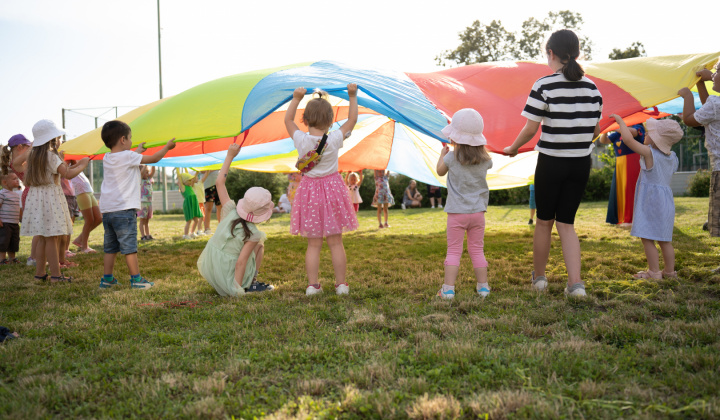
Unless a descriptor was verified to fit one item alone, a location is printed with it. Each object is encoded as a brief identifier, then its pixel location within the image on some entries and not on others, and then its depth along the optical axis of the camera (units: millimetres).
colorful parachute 3805
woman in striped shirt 2990
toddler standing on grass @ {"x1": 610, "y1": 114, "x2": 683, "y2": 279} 3521
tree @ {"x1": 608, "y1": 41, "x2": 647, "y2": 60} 21969
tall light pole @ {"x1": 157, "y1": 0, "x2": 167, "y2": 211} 16594
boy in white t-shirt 3748
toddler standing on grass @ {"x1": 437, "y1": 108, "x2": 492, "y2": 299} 3145
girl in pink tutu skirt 3275
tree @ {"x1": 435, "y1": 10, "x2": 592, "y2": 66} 26094
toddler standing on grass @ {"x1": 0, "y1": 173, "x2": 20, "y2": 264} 5195
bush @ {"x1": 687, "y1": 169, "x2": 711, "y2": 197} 13633
